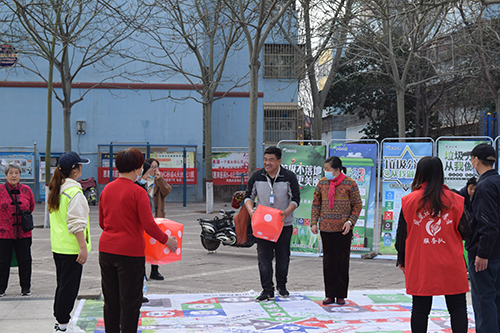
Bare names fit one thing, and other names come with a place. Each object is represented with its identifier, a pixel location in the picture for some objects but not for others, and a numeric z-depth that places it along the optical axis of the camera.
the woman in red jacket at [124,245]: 4.23
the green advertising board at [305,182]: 9.86
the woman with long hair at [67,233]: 4.87
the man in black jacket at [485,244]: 4.22
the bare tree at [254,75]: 11.91
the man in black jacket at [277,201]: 6.67
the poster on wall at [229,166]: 22.69
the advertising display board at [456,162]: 9.02
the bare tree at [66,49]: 13.30
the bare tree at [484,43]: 15.54
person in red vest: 4.00
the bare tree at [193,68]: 19.05
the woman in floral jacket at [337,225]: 6.42
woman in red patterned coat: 6.82
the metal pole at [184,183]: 21.77
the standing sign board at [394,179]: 9.43
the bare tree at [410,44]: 14.98
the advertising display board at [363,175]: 9.67
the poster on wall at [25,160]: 21.28
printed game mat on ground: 5.39
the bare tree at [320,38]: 14.52
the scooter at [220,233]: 10.55
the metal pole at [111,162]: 21.73
